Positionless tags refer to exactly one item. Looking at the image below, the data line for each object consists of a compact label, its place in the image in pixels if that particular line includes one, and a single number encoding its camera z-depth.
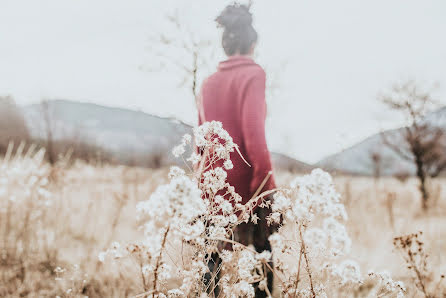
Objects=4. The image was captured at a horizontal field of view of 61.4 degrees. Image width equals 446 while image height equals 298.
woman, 2.20
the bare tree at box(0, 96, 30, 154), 30.72
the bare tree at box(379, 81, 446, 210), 10.05
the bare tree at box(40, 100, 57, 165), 17.06
